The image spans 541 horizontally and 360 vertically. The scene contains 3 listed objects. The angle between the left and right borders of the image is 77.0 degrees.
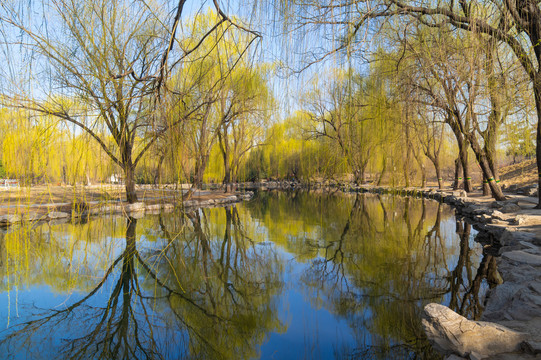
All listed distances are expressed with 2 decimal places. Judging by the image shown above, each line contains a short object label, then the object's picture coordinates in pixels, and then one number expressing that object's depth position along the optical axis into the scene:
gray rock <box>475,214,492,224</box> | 4.20
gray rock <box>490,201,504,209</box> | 5.00
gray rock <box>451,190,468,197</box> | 7.47
